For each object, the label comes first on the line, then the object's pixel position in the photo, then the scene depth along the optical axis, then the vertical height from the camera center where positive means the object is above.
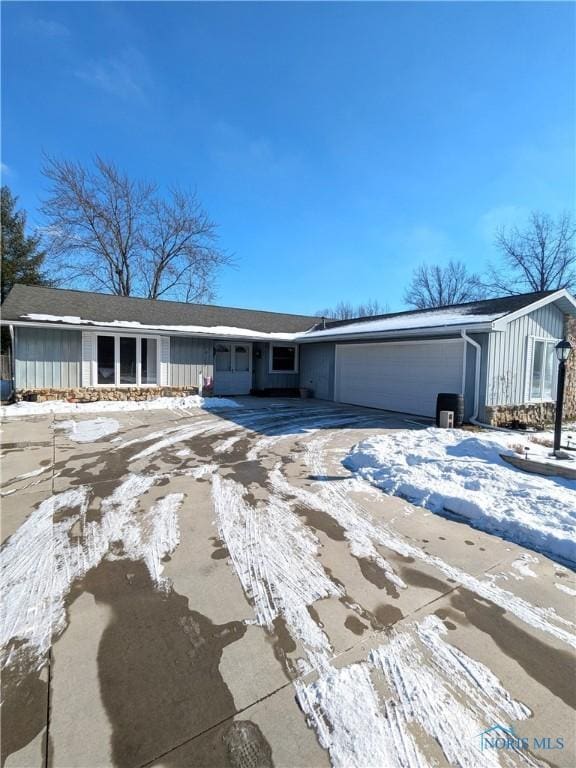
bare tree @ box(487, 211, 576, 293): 23.86 +7.71
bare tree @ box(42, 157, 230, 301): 20.19 +7.88
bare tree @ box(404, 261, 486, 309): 29.28 +7.32
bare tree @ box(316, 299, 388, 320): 44.06 +7.79
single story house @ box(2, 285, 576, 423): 8.91 +0.50
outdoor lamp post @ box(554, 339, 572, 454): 5.81 -0.13
